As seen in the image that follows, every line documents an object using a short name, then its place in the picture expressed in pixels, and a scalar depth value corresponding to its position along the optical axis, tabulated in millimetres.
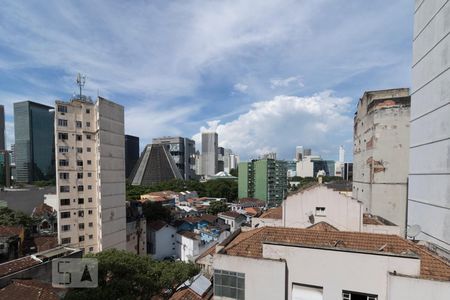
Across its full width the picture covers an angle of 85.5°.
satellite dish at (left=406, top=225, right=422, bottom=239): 11797
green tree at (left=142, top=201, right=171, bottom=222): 43453
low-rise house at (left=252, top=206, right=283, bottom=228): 17625
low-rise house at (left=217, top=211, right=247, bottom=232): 44969
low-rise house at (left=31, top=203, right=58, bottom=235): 37406
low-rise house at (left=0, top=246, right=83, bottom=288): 15967
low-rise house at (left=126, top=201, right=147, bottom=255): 35562
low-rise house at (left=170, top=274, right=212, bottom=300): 13281
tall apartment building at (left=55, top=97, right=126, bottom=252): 28906
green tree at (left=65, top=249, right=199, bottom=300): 13500
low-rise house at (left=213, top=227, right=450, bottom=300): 6691
